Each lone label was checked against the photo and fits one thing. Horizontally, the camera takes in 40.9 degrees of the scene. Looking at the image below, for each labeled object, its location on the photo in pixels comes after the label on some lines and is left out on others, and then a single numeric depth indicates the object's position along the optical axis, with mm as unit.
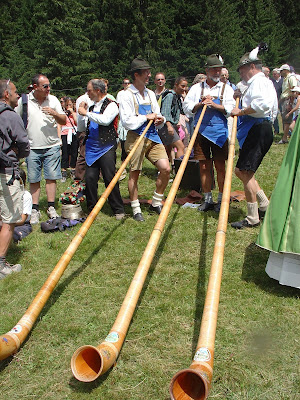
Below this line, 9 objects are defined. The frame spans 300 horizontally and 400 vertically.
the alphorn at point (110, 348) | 2615
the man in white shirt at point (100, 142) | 6000
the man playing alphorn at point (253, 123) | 4855
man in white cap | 11117
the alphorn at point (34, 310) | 2918
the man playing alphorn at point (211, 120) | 5891
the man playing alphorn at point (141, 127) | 5789
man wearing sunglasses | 6359
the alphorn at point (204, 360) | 2351
